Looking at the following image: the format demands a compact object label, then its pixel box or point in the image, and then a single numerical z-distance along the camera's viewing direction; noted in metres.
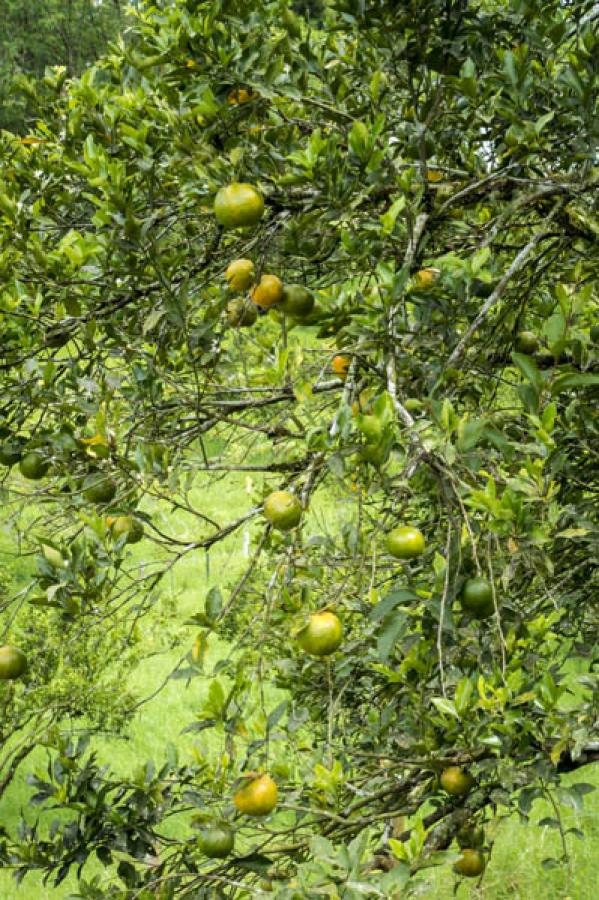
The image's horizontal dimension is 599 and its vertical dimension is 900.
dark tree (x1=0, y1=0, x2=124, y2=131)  24.04
